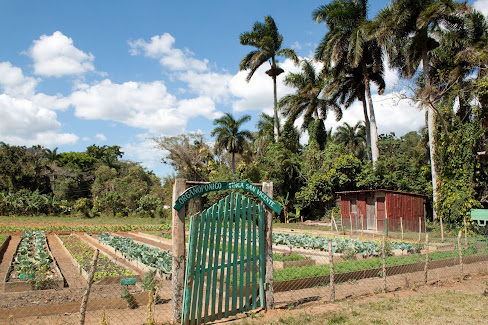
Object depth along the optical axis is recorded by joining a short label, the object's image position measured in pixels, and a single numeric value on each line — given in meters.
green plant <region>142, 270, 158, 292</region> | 7.32
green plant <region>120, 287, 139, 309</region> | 6.86
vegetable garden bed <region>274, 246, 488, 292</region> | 8.55
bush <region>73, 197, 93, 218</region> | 38.97
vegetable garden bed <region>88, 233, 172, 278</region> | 10.05
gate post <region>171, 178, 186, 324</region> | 5.61
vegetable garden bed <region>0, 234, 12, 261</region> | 15.20
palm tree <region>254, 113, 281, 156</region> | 46.73
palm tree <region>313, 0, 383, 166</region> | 30.48
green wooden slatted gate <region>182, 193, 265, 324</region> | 5.61
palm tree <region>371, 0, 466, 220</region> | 23.67
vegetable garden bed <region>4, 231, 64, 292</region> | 8.08
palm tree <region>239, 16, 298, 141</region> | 37.91
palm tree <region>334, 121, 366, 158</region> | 57.31
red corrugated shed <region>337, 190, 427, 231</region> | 23.80
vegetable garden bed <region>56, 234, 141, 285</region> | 8.82
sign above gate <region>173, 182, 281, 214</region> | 5.77
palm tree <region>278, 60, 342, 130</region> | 38.00
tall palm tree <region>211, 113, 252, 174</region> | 42.16
